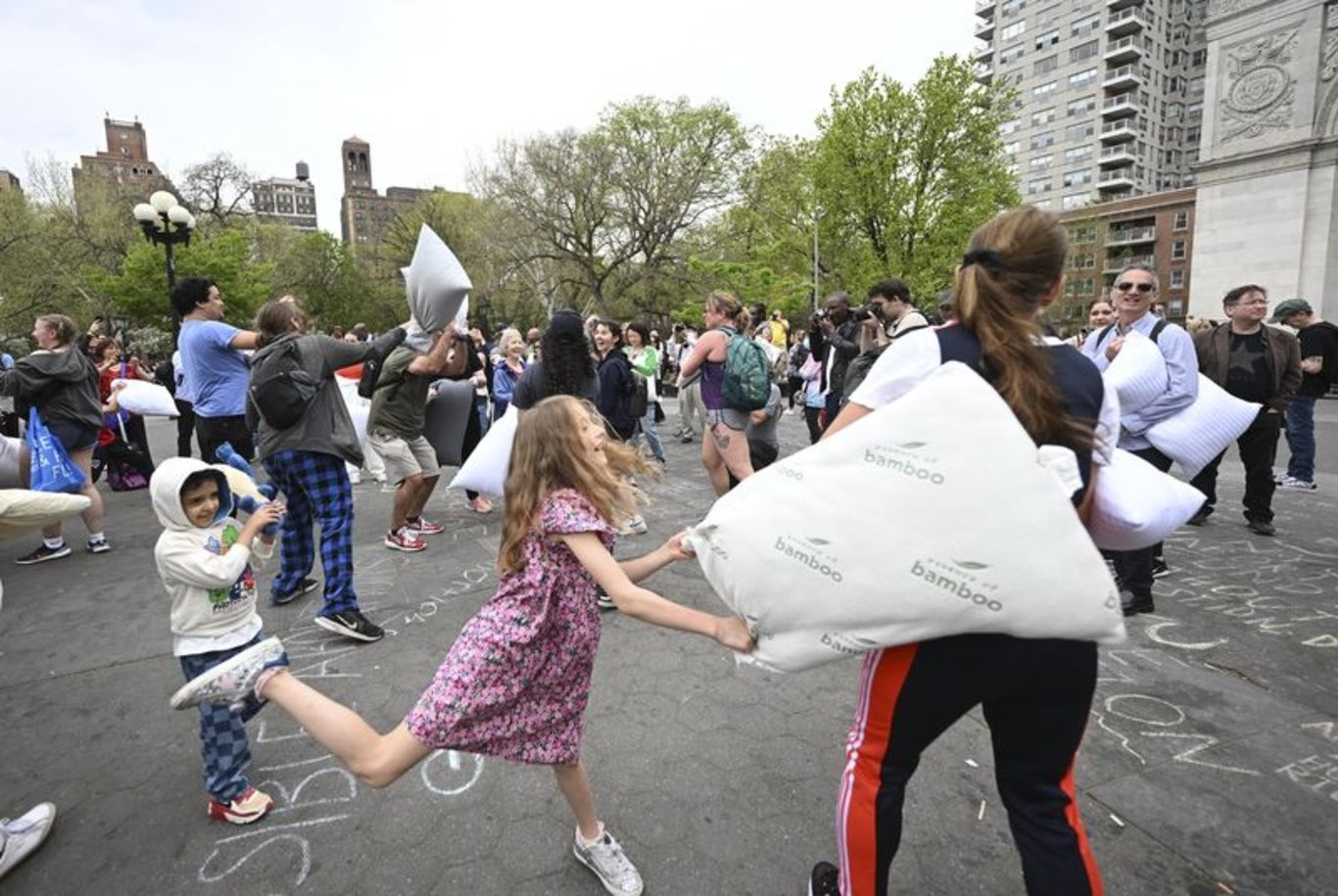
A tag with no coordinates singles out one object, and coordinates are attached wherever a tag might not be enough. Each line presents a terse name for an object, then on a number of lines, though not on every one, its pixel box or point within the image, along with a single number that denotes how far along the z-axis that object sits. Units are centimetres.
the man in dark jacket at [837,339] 636
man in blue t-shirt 448
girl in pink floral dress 177
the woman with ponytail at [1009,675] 138
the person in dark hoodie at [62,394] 508
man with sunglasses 379
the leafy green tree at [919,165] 2514
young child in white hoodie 225
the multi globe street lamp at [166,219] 1312
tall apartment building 5866
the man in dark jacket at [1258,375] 555
